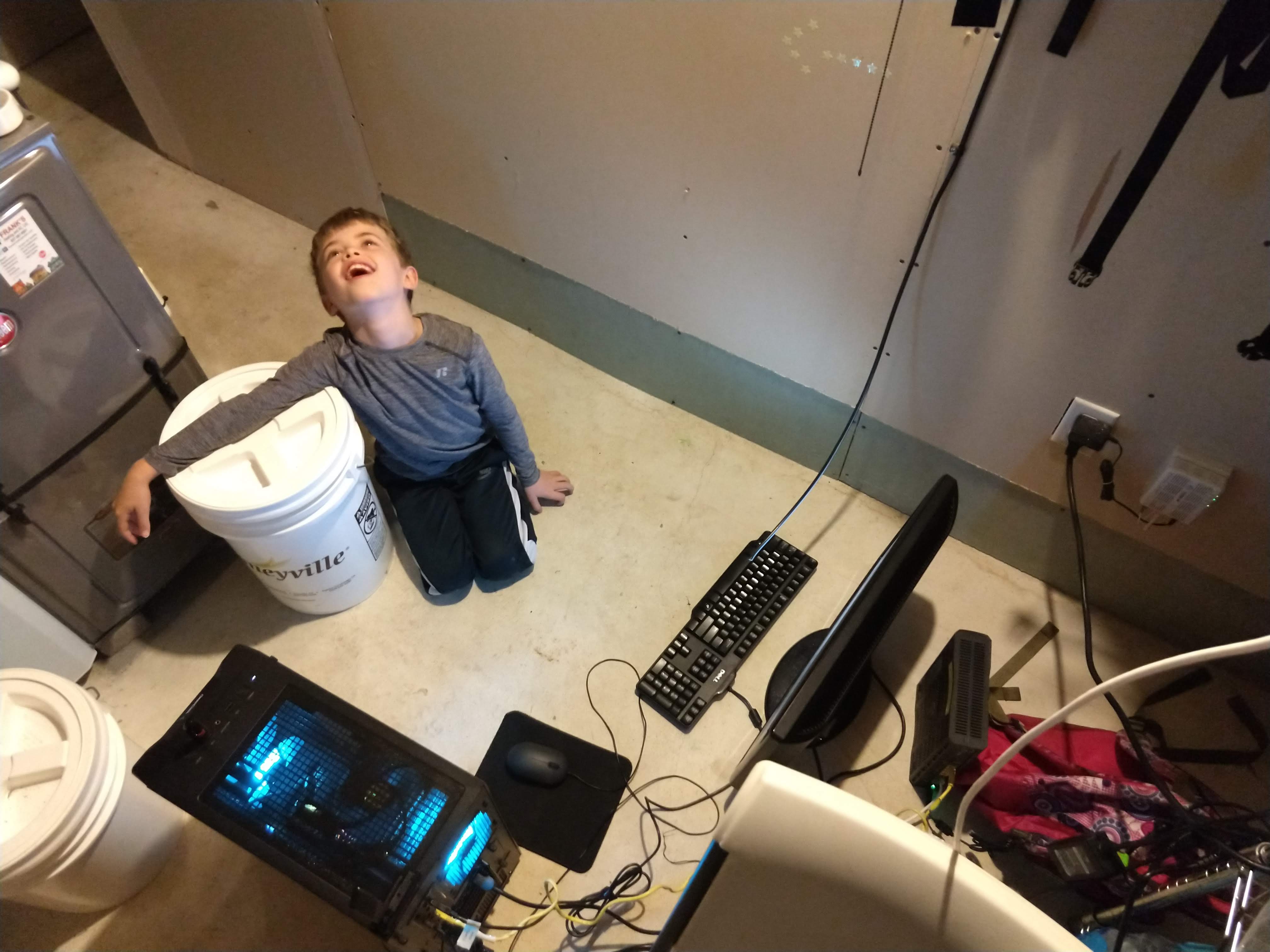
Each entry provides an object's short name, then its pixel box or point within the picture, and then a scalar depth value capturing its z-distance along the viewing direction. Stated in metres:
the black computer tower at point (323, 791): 0.92
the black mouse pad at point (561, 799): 1.31
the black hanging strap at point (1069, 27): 0.87
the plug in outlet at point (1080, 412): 1.22
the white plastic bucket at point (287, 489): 1.18
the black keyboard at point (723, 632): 1.42
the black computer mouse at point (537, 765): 1.32
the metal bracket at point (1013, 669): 1.40
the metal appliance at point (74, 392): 1.05
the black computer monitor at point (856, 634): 0.91
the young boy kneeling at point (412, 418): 1.23
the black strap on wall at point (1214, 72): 0.80
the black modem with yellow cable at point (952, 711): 1.16
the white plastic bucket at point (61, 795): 0.99
